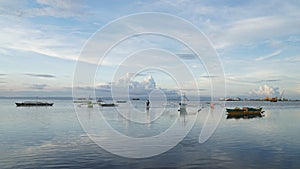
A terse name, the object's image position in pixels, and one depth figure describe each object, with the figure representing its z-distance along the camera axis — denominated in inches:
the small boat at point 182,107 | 3432.6
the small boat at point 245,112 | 3213.6
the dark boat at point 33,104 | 5504.9
